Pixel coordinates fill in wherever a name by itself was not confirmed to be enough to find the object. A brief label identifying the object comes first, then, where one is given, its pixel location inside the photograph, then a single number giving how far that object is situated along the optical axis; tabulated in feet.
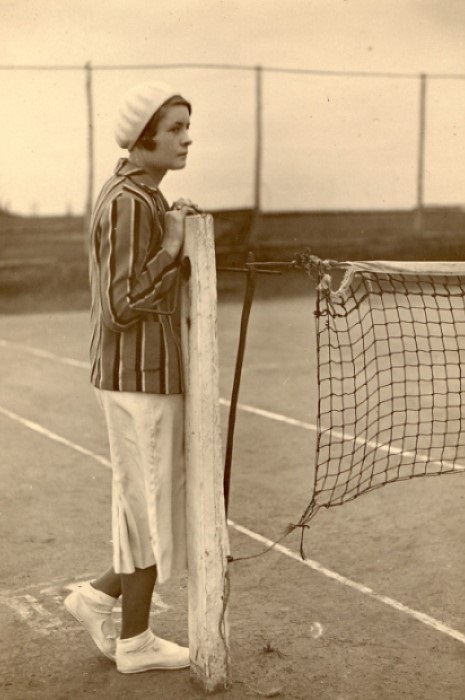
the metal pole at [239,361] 13.82
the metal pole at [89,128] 61.72
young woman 12.98
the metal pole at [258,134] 65.36
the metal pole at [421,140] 69.87
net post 13.38
